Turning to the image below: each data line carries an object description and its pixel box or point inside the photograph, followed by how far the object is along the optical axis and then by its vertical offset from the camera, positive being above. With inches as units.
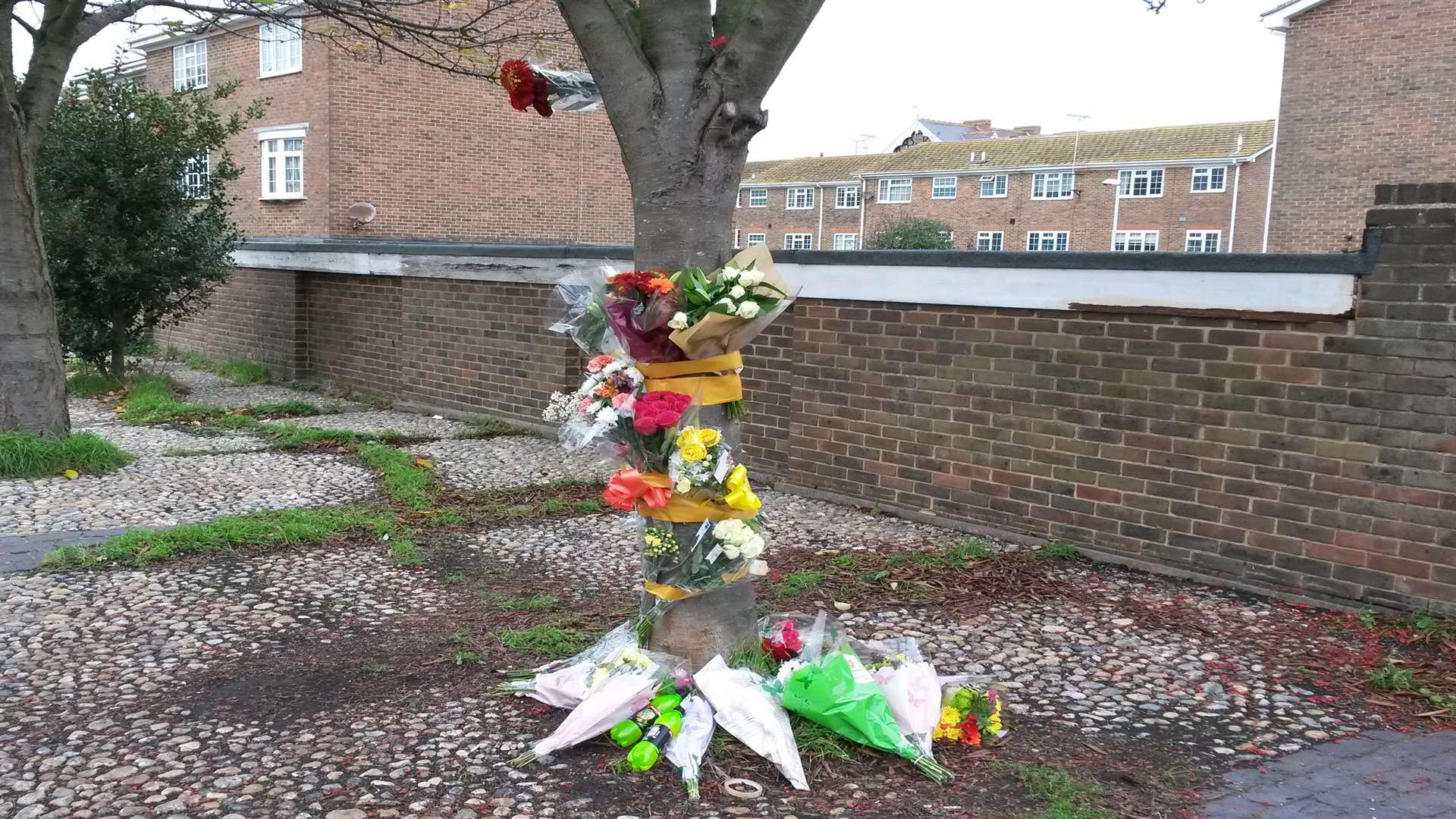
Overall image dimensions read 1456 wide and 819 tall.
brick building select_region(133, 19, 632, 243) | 980.6 +127.9
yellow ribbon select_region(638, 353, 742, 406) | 164.6 -11.0
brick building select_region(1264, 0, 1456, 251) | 1013.2 +207.3
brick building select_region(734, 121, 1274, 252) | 1910.7 +240.4
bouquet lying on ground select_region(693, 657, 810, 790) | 146.6 -55.2
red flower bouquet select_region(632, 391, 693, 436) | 158.4 -15.4
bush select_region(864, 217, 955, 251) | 1930.4 +136.2
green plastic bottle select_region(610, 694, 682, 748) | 151.3 -57.3
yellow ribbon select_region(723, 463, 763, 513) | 160.6 -26.5
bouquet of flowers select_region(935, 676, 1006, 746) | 156.6 -56.2
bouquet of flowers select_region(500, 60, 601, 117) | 195.8 +38.5
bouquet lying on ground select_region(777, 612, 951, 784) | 149.6 -53.0
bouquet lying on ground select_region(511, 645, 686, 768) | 150.3 -53.9
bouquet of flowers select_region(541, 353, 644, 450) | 162.2 -14.7
